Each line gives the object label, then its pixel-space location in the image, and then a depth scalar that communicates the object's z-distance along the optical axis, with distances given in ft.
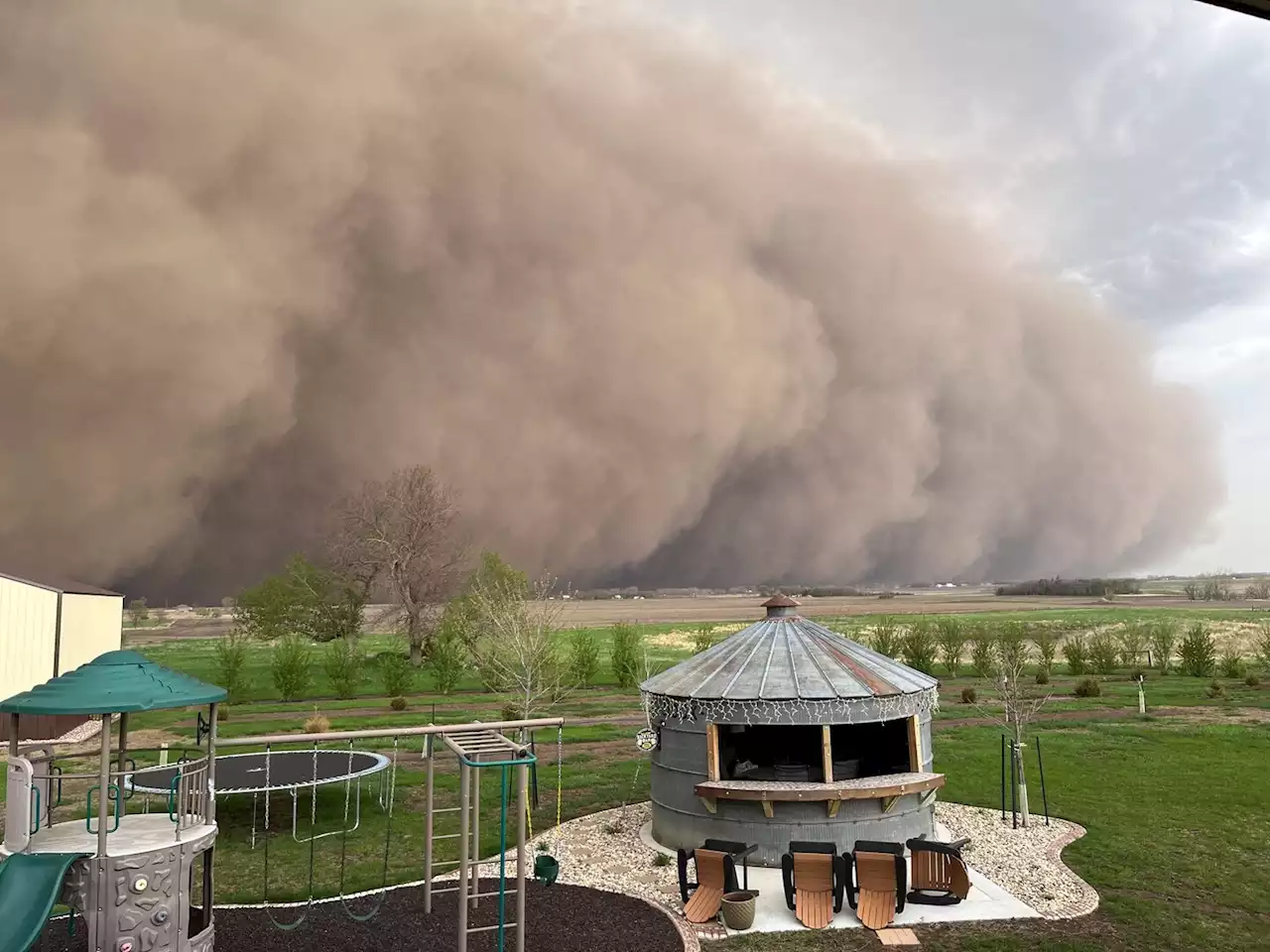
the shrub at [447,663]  121.70
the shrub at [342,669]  122.52
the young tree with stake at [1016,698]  46.14
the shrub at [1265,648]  126.80
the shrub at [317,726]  67.10
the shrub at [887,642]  140.56
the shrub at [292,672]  116.06
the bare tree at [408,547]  148.87
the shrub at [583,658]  125.29
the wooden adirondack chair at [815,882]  32.78
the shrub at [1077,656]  133.49
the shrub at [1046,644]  134.51
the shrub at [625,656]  127.34
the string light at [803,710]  38.52
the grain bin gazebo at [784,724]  37.40
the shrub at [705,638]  141.49
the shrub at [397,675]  117.29
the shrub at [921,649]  134.92
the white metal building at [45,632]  78.84
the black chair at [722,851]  34.09
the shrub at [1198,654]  128.36
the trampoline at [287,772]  45.37
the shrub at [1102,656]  134.92
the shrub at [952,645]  134.00
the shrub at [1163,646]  136.98
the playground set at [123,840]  24.13
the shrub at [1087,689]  107.45
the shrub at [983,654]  127.03
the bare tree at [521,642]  76.89
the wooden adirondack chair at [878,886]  32.37
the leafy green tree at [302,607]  156.04
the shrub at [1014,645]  111.35
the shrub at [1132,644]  138.00
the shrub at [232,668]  115.14
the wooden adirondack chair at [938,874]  34.04
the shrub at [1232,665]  124.26
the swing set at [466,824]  27.89
